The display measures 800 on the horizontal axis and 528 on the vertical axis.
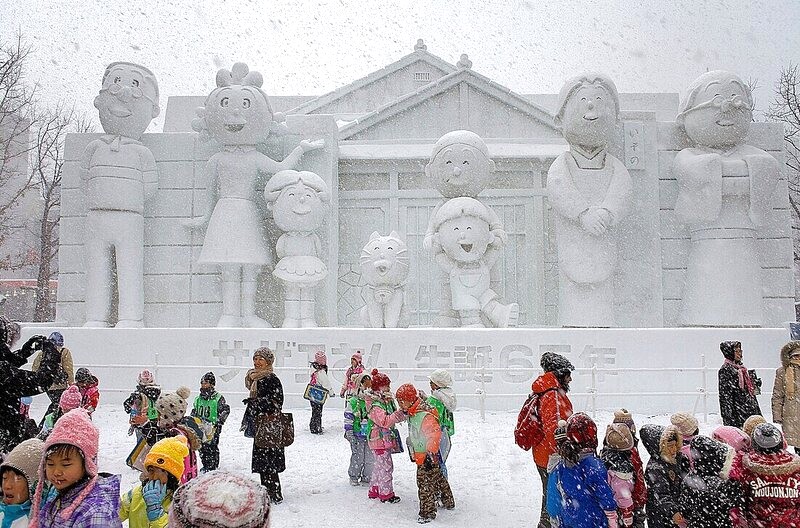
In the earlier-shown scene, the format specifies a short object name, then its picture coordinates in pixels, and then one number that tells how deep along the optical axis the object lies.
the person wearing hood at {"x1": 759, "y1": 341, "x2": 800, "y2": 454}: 4.66
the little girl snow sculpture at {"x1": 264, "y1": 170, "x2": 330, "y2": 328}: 8.78
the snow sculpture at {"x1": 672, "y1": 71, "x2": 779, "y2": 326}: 8.45
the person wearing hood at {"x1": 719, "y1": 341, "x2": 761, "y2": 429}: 4.83
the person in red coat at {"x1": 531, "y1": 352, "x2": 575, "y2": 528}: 3.45
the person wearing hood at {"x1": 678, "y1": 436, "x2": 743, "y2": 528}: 2.74
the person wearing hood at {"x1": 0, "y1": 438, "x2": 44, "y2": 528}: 2.48
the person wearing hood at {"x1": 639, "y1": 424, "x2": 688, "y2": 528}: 3.08
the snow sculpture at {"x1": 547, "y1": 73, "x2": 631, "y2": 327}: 8.38
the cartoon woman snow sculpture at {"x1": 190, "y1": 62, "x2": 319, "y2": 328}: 8.94
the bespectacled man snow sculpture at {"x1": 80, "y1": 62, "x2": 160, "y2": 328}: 8.78
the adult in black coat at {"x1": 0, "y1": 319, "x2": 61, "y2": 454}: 3.62
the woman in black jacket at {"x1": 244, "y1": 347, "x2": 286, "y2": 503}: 4.23
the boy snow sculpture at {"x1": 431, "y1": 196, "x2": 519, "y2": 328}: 8.20
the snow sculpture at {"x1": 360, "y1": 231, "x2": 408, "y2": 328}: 8.33
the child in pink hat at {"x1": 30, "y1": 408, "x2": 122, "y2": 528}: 2.24
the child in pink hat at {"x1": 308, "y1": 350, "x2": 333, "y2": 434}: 6.12
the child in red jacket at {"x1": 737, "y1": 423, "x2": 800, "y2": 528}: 2.68
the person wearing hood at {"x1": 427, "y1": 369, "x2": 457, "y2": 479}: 4.24
